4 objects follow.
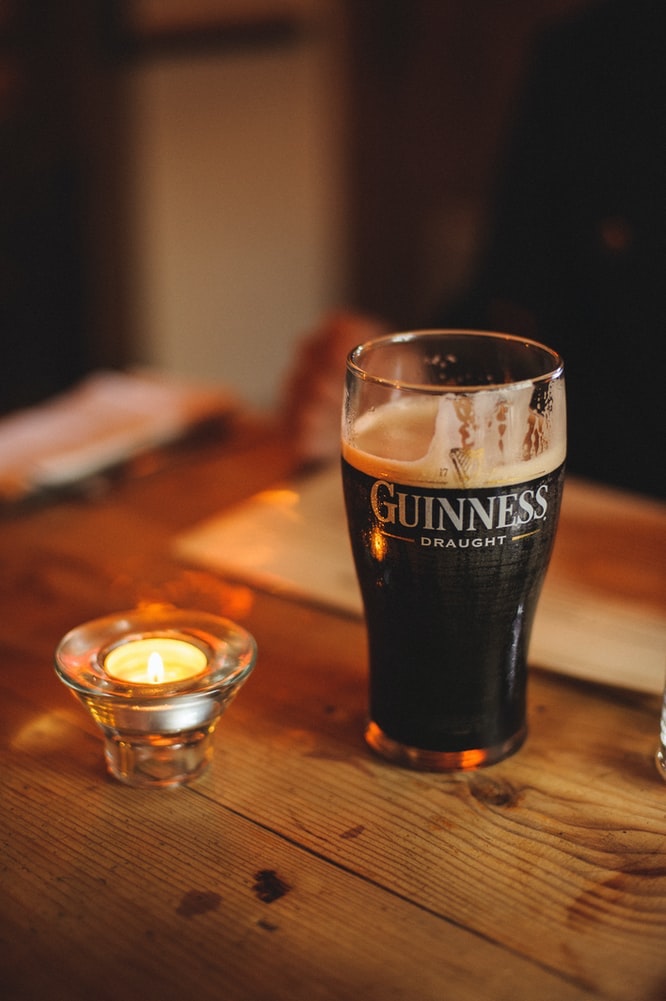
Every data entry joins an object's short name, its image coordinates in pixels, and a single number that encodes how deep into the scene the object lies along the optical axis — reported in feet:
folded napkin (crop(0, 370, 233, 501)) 3.16
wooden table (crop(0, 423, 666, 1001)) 1.35
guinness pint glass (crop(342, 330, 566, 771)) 1.59
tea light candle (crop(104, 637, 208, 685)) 1.78
